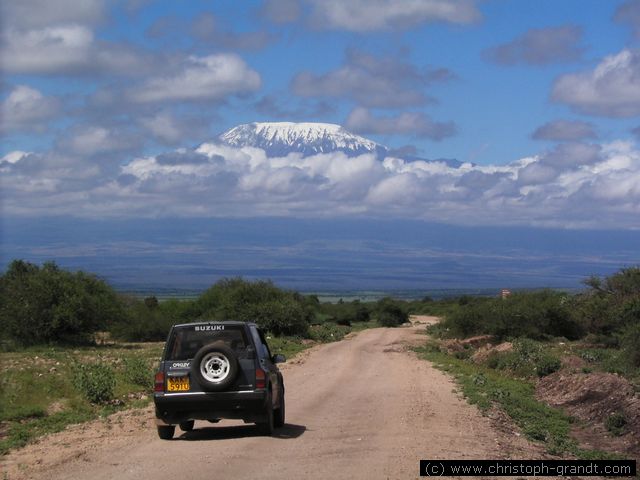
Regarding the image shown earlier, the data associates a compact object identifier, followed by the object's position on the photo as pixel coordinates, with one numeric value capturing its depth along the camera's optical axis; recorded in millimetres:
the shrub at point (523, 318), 48562
